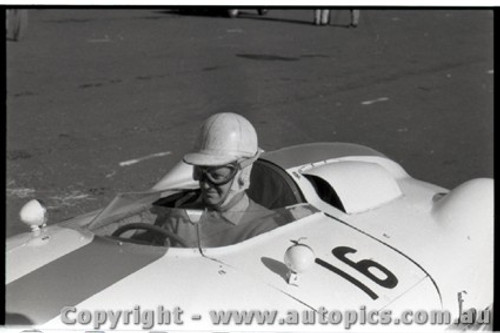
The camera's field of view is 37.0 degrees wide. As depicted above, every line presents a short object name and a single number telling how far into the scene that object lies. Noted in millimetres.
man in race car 3822
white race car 3369
